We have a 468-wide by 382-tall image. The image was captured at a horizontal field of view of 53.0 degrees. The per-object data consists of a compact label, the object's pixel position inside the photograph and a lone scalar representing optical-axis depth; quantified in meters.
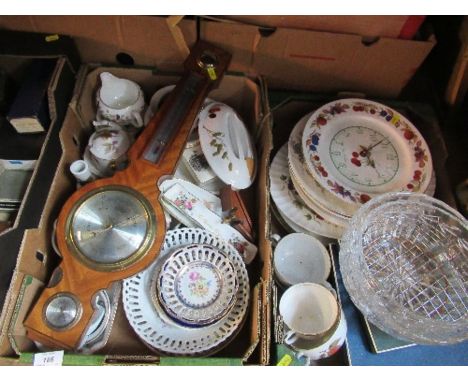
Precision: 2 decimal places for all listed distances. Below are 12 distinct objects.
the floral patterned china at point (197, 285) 0.80
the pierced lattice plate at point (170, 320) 0.80
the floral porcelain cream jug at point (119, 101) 0.92
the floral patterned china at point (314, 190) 0.88
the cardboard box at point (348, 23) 0.91
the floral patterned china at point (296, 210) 0.92
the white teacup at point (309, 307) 0.82
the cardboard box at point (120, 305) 0.72
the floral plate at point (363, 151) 0.90
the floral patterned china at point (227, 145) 0.85
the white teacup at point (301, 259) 0.90
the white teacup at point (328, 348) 0.77
